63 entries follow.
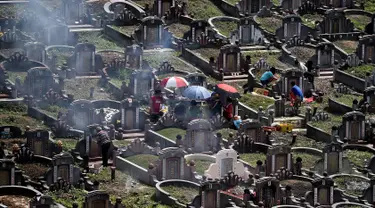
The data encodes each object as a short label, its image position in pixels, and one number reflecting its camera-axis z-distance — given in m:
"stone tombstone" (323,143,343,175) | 107.75
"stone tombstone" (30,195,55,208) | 94.62
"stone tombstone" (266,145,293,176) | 106.50
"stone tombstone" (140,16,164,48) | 129.88
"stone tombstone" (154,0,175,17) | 135.25
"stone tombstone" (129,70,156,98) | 118.31
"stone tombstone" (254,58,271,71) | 125.94
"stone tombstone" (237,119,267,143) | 110.94
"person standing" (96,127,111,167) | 106.00
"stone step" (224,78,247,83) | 124.81
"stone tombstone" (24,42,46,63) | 123.12
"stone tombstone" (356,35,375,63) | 131.25
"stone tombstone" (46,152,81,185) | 101.19
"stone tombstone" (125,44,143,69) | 124.19
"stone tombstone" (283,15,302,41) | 134.38
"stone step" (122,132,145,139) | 111.69
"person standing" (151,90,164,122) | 114.22
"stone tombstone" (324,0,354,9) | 143.73
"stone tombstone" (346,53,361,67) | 128.62
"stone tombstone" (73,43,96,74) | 122.81
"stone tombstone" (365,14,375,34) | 138.00
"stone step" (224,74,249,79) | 125.31
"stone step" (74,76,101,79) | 121.50
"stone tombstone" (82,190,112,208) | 96.50
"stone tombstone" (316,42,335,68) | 129.12
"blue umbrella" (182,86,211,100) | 115.69
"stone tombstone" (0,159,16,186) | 100.44
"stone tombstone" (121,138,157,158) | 106.31
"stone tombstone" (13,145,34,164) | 103.81
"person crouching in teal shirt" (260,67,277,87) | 123.00
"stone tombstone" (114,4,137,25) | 132.75
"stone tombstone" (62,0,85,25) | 132.79
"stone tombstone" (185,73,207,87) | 119.81
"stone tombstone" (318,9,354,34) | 136.62
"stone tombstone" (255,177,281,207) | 101.19
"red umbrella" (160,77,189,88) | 118.44
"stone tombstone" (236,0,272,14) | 139.62
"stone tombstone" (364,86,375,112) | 119.62
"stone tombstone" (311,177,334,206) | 102.56
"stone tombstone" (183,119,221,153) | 109.06
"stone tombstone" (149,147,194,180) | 103.44
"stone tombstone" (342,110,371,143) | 113.94
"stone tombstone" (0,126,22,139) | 108.06
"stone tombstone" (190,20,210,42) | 130.50
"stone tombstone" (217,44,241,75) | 126.06
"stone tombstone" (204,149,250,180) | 104.94
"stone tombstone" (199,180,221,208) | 99.19
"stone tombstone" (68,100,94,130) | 111.38
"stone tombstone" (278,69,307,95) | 121.75
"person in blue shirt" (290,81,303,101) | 119.75
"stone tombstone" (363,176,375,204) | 103.75
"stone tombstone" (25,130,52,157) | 105.75
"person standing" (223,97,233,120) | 114.44
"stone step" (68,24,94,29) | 131.88
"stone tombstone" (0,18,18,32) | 128.50
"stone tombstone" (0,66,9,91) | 116.38
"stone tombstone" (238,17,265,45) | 133.00
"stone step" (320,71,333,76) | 128.12
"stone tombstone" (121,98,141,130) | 112.75
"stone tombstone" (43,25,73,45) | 128.25
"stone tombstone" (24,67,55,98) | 116.38
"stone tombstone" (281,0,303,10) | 140.88
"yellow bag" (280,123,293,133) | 114.56
